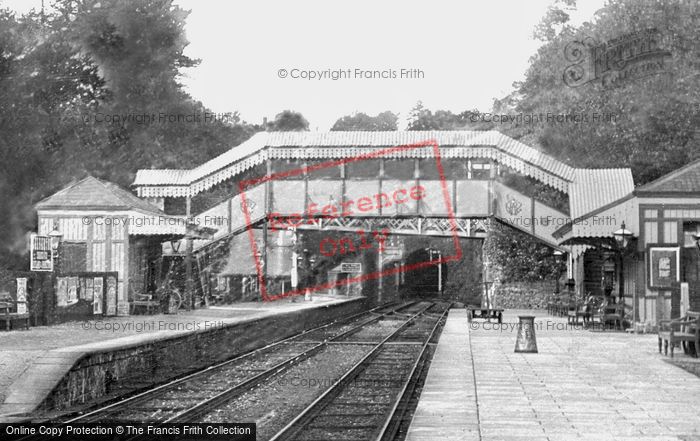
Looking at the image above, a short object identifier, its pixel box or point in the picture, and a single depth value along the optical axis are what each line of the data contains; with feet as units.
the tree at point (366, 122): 307.39
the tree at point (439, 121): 274.40
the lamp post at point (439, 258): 263.29
